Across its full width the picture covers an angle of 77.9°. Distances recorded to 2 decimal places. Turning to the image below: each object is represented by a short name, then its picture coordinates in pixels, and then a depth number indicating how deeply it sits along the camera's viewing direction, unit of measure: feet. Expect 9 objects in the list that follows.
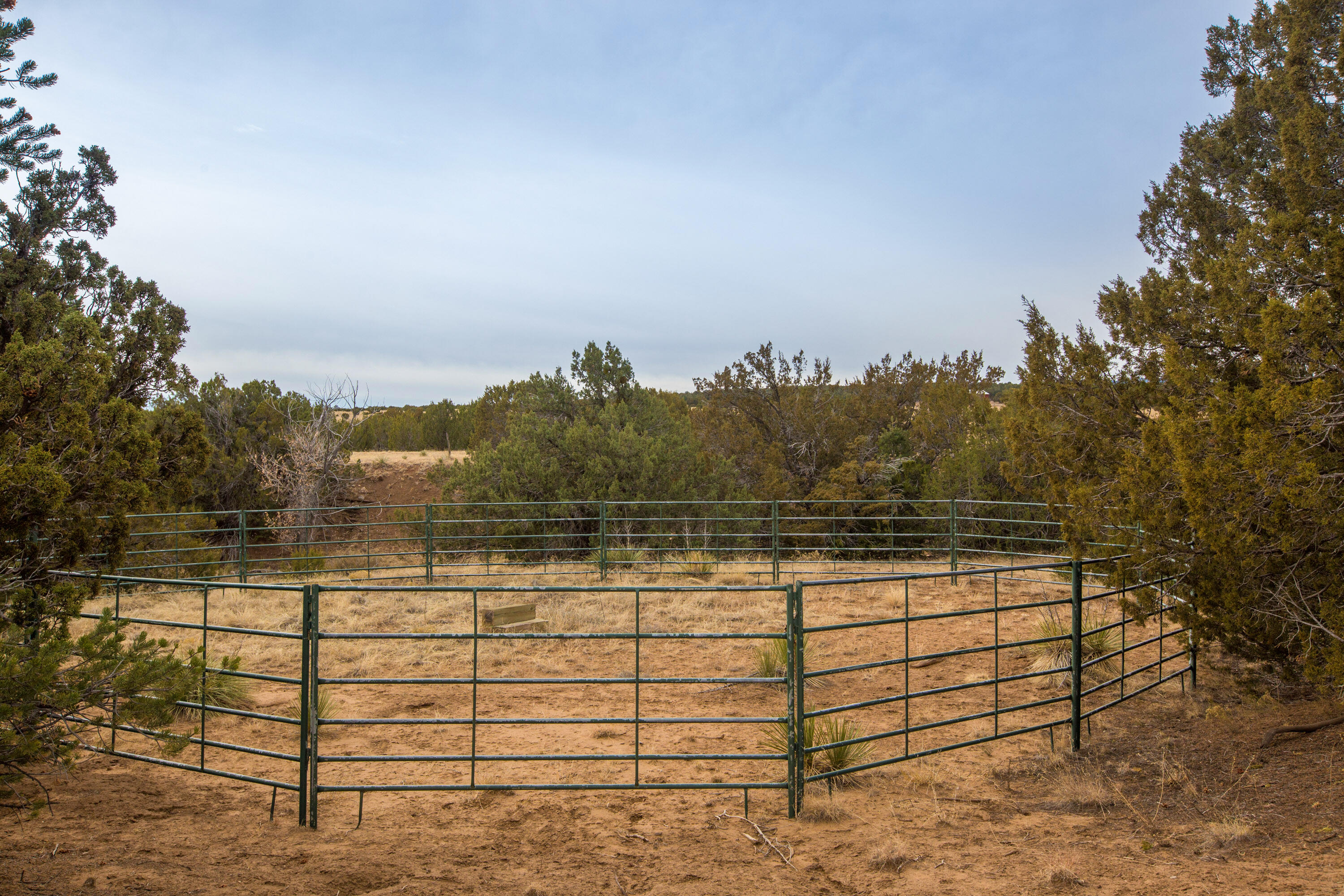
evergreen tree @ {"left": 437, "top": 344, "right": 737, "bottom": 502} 64.18
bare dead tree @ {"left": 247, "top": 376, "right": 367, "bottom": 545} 77.25
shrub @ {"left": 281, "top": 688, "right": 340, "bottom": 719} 22.65
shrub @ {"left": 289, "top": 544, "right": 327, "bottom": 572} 56.70
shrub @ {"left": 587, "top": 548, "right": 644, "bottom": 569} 52.90
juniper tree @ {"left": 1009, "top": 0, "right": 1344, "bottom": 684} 19.27
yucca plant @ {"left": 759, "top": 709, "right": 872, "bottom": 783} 20.29
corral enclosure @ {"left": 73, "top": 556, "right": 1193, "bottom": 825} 18.01
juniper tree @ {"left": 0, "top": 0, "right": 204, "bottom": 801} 13.60
